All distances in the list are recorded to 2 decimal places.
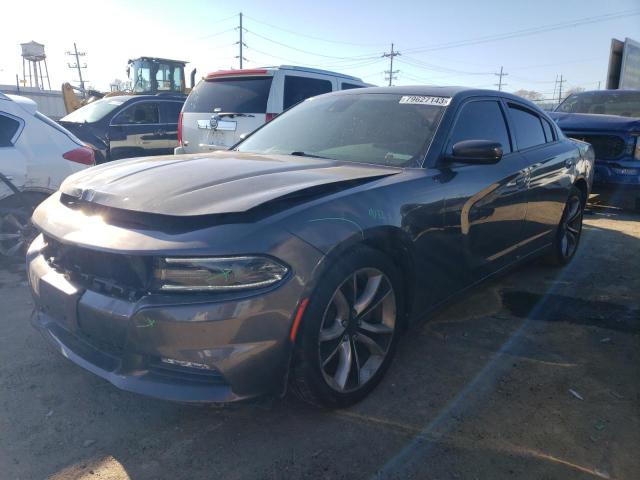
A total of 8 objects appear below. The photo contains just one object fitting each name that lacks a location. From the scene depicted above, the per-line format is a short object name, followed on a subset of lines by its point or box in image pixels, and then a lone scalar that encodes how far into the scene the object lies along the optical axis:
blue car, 7.27
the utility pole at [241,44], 53.38
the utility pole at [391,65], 70.58
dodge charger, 2.01
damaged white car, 4.58
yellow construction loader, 17.47
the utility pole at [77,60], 68.94
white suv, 6.71
